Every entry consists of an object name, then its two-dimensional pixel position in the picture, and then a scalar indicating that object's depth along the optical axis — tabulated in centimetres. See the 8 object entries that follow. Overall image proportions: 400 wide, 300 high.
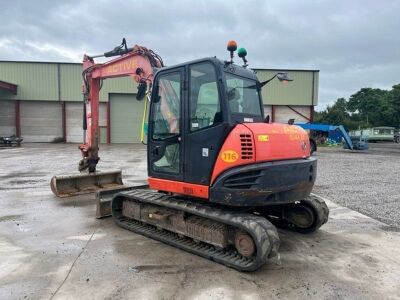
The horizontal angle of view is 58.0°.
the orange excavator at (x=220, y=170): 474
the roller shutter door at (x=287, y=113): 3538
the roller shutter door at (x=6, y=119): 3244
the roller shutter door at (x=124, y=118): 3344
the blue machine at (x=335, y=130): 2691
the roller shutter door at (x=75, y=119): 3312
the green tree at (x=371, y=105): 6500
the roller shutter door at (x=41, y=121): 3269
